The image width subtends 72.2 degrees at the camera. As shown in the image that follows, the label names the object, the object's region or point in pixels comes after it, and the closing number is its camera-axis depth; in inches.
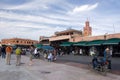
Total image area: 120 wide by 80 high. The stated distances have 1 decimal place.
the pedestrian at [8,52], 293.4
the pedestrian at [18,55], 283.9
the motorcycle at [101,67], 210.2
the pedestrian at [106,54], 226.9
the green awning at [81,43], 600.8
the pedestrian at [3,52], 448.5
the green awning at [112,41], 467.2
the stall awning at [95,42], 523.4
